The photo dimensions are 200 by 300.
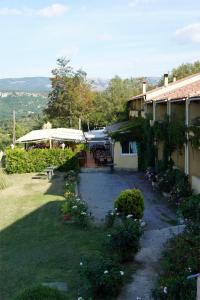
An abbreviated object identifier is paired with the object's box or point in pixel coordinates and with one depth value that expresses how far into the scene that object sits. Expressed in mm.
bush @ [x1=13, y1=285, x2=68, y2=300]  5946
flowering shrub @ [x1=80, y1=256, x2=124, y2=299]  8060
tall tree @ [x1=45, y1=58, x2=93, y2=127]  40708
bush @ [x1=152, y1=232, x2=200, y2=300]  7098
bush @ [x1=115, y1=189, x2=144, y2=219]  13418
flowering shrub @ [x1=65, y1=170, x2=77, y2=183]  22131
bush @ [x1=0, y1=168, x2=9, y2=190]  21473
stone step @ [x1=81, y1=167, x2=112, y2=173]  25185
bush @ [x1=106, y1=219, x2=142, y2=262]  9956
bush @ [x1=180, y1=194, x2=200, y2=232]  12413
